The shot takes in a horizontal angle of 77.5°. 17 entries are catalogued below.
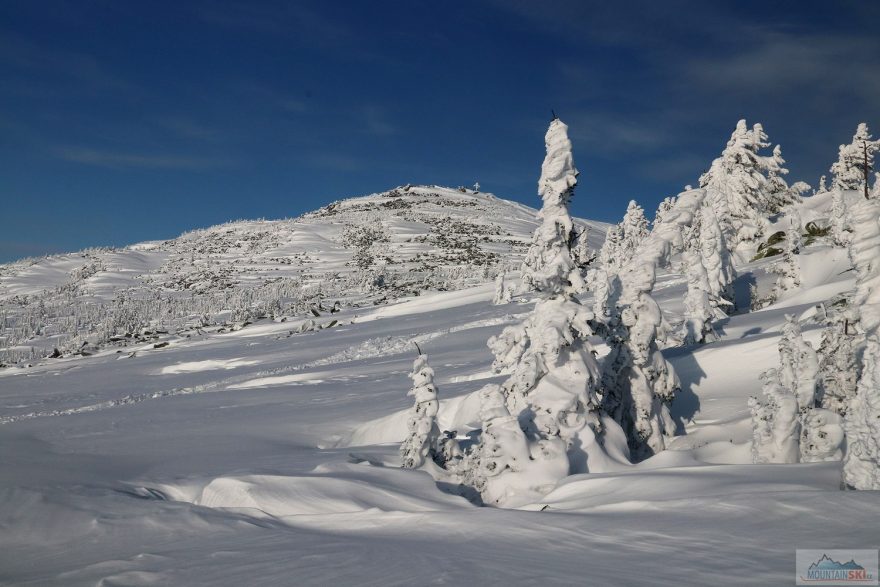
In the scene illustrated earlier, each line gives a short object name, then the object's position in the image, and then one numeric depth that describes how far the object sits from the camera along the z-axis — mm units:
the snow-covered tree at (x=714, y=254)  26312
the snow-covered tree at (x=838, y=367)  10984
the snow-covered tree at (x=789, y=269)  28359
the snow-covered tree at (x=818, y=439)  9859
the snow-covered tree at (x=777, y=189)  41431
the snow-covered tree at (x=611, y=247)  53784
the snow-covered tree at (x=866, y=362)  6375
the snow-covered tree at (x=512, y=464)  9445
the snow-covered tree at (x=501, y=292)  43375
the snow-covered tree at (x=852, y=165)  42750
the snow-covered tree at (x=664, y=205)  46566
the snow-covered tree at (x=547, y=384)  9680
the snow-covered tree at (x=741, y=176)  39281
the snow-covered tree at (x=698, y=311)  20078
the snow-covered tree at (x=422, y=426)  10797
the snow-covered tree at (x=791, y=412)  9898
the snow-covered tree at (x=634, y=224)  53231
